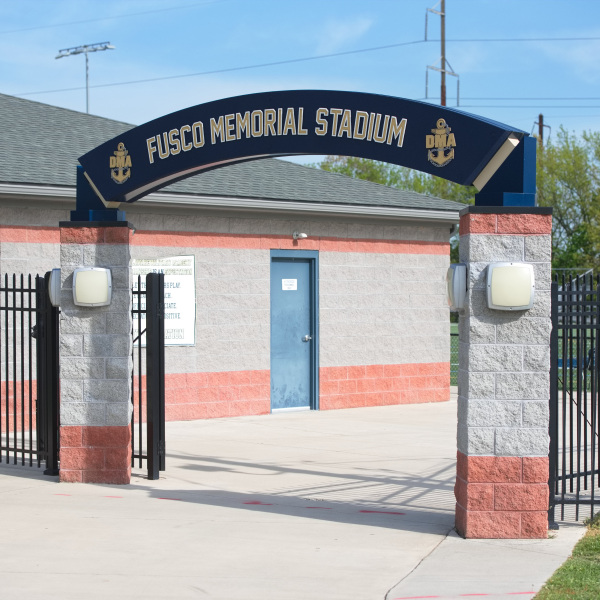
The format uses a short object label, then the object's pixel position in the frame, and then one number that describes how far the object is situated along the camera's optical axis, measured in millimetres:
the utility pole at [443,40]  40503
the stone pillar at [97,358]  9391
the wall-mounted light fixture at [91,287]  9250
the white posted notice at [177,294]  14445
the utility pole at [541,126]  46362
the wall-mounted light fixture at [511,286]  7406
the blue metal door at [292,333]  15773
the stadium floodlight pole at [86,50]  45906
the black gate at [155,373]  9805
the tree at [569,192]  43500
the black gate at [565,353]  7832
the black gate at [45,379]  9945
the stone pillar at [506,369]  7477
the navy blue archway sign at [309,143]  7543
